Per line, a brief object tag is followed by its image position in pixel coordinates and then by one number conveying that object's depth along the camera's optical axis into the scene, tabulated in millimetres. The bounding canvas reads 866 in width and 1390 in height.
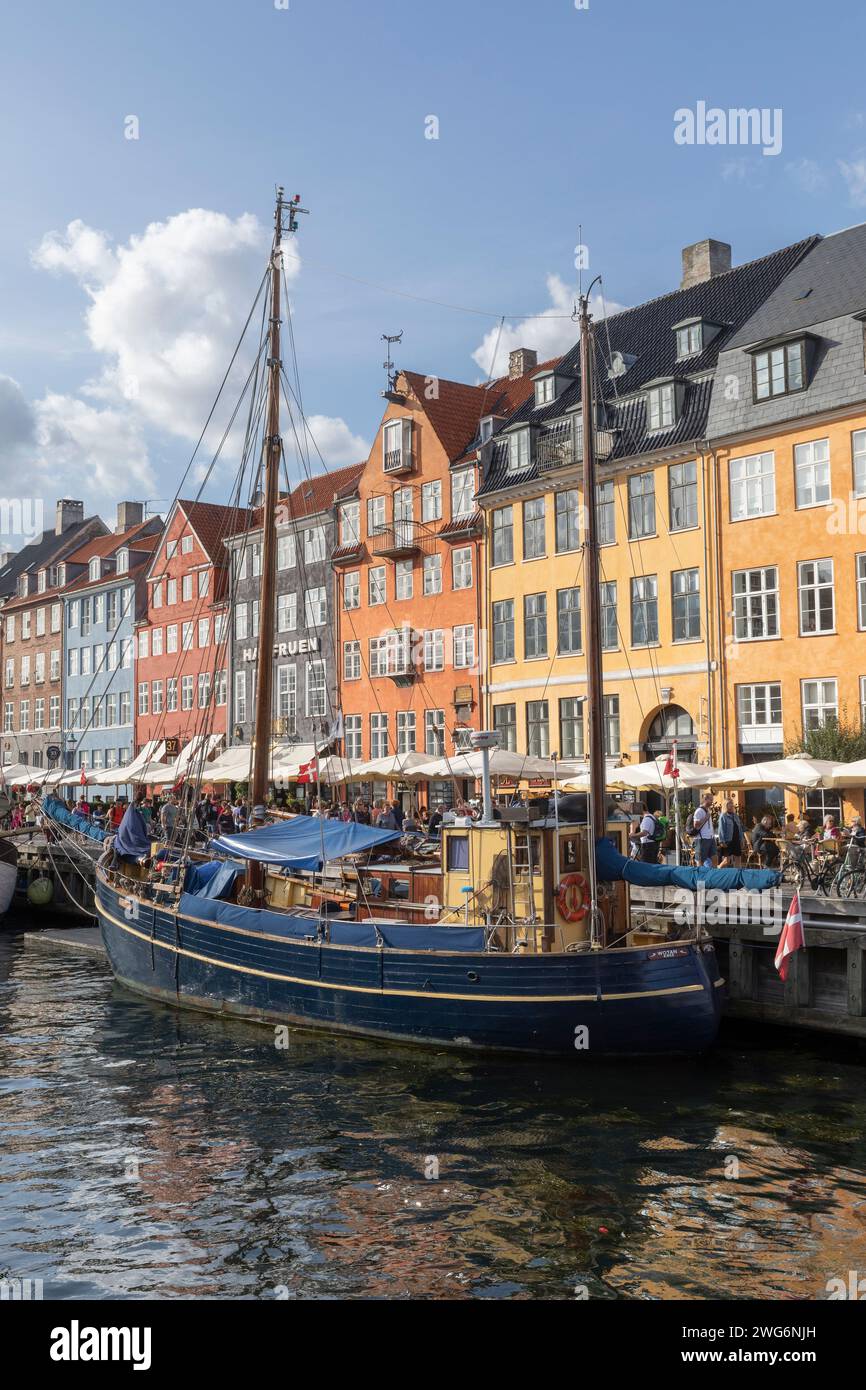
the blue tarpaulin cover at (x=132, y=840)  26281
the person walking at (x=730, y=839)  23688
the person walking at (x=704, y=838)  23500
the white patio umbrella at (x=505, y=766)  26422
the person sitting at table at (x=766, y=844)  23766
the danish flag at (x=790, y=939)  17016
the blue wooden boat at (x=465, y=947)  17266
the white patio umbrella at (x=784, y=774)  23047
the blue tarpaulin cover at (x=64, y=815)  31727
